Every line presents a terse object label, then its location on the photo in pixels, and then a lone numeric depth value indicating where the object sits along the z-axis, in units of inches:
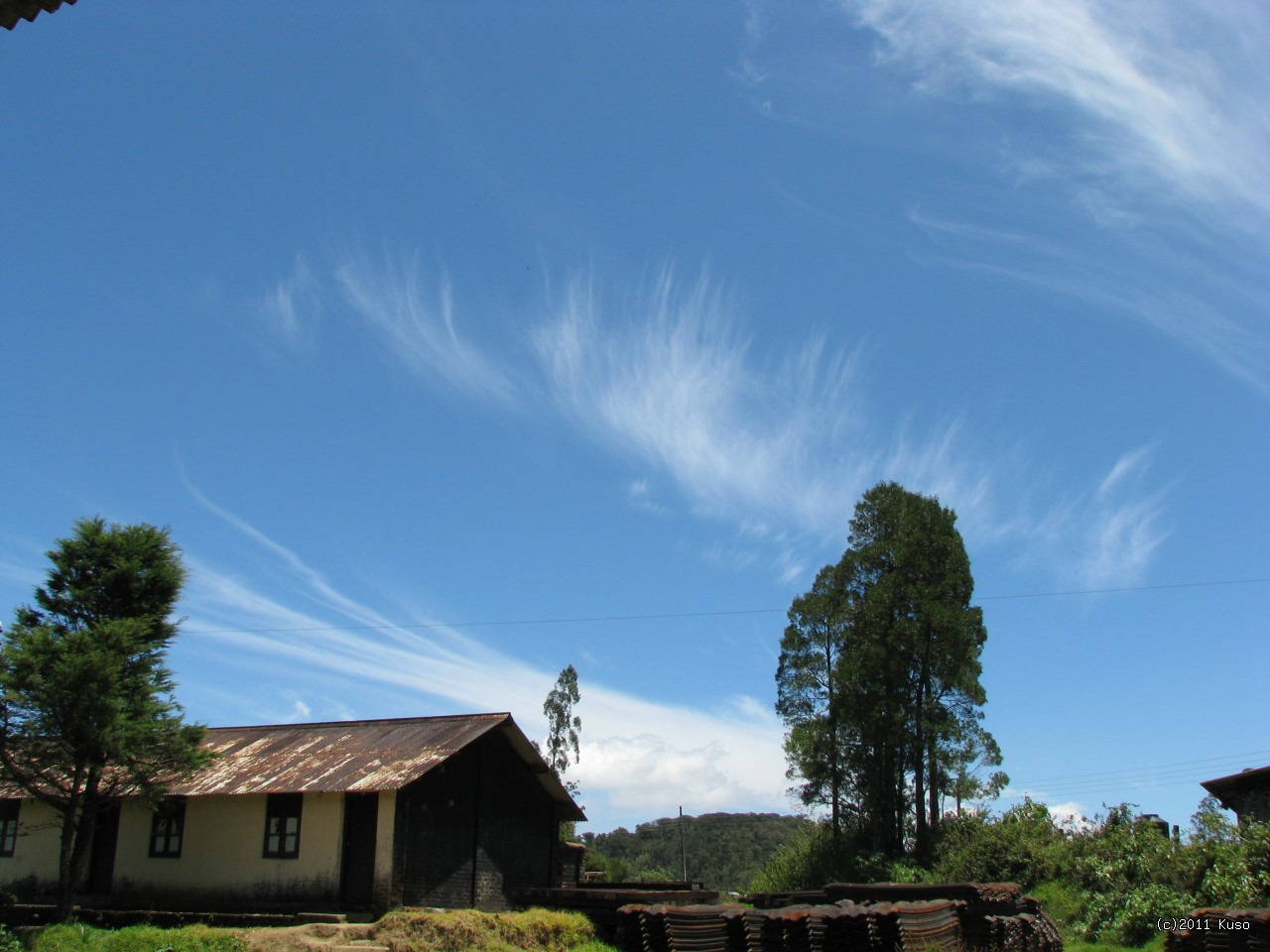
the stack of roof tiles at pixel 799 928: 565.6
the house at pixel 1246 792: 1053.8
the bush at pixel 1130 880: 871.1
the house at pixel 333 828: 847.7
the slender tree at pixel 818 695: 1386.6
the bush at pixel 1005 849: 1162.0
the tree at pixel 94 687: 785.6
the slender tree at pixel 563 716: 1998.0
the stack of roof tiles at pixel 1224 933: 617.6
